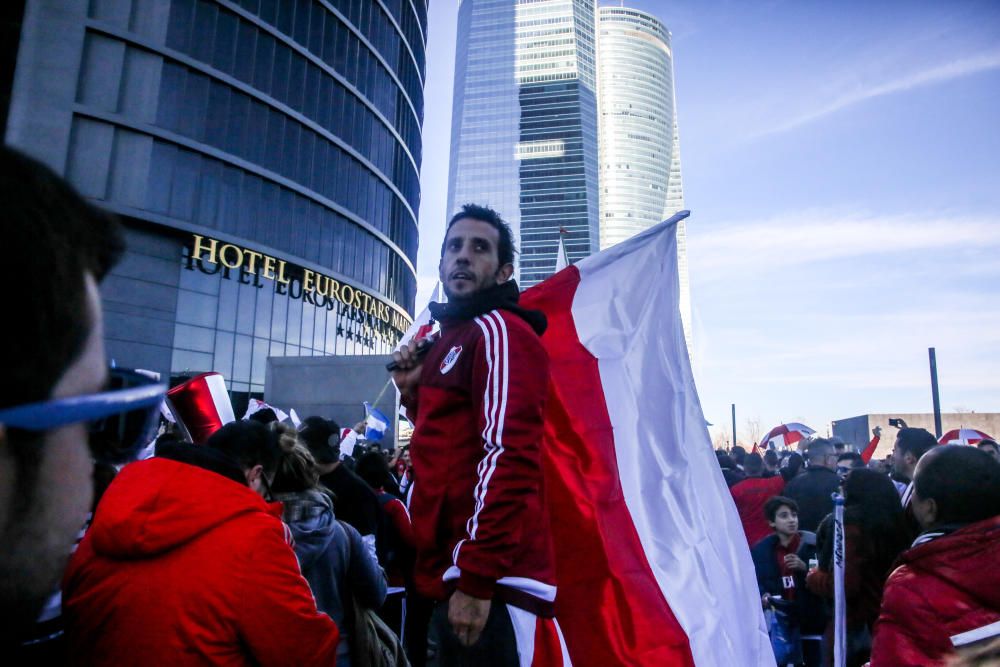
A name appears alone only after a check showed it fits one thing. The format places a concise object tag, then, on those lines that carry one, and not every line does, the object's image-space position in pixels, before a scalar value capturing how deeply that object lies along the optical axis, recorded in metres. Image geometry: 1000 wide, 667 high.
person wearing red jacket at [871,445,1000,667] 2.00
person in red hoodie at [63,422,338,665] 1.74
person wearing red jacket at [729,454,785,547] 6.17
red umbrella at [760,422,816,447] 12.71
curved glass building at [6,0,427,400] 21.50
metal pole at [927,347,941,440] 14.78
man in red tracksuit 1.88
